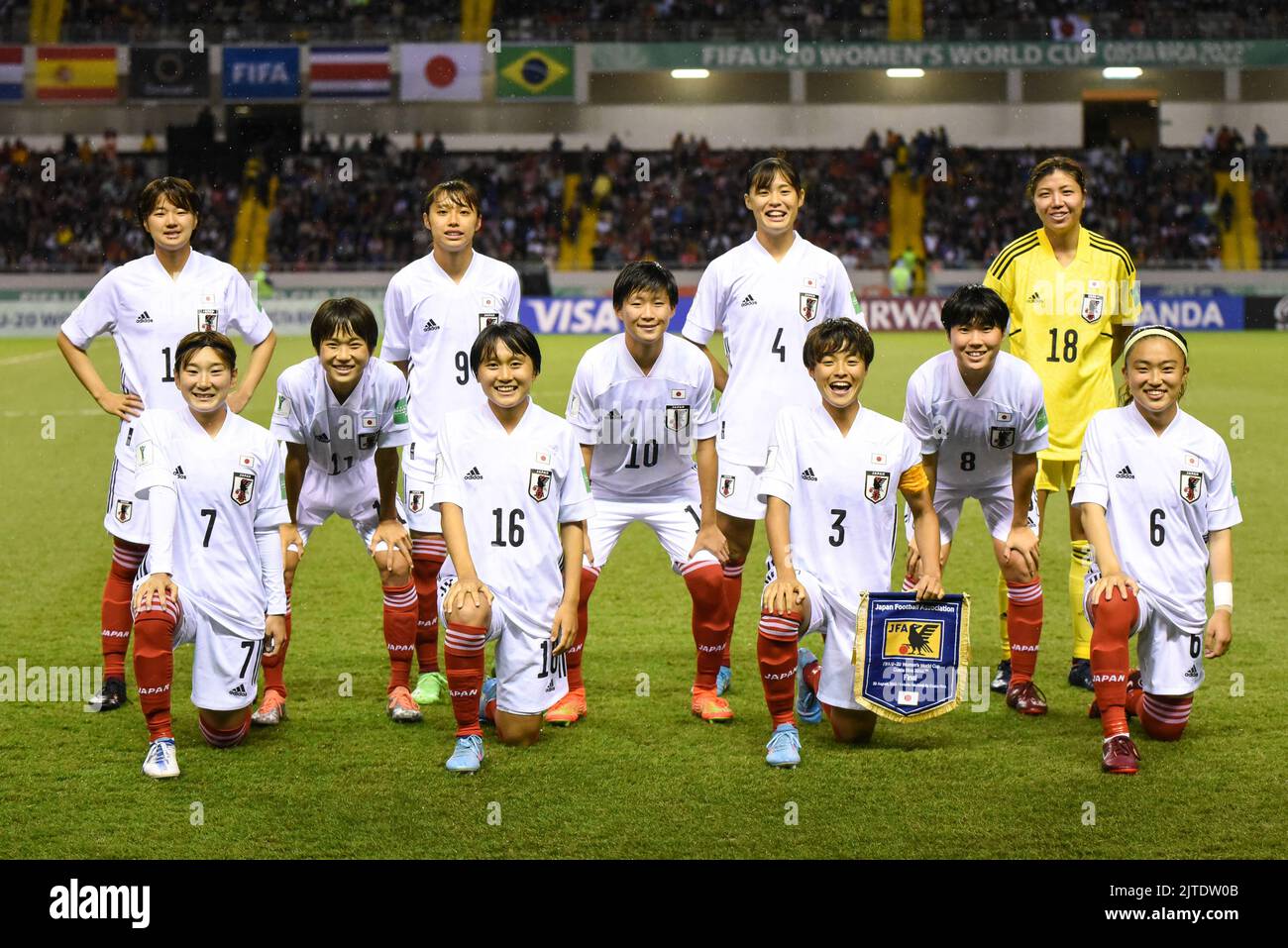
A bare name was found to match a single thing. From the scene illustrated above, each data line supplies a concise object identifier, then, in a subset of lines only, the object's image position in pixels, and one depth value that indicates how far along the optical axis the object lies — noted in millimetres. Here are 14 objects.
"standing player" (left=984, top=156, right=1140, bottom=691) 6297
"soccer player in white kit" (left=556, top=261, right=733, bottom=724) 5910
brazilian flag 33938
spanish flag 33688
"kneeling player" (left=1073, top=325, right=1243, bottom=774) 5191
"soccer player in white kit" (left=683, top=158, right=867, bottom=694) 6133
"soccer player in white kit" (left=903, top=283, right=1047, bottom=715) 5676
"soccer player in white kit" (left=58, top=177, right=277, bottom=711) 5973
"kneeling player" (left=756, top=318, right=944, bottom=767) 5332
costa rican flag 33719
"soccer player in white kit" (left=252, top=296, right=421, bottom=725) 5836
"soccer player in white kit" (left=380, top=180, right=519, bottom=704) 6285
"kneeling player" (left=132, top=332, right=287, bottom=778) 5184
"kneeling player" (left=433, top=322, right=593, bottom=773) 5297
